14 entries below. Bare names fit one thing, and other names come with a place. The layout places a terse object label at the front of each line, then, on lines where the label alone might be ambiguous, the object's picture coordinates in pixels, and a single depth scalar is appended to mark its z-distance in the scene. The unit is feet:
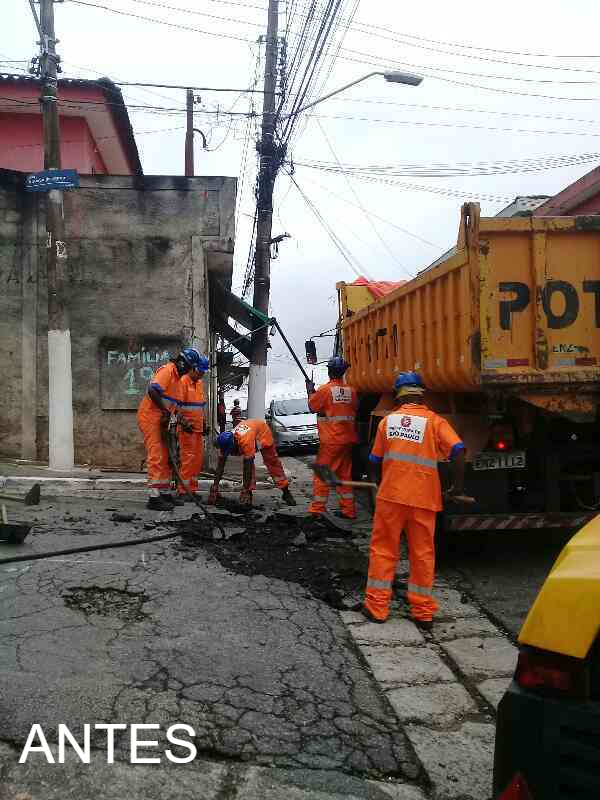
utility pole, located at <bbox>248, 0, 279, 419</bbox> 48.08
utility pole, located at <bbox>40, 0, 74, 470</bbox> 31.76
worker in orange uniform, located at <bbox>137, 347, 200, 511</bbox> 25.55
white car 57.00
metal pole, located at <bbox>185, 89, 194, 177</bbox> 65.10
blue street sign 30.45
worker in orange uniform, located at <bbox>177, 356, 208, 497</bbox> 27.25
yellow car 5.38
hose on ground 16.51
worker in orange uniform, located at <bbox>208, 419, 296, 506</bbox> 25.03
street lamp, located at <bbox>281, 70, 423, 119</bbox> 39.88
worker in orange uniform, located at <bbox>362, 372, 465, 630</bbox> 14.94
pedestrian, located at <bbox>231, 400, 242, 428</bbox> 75.29
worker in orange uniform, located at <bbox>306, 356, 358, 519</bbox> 26.17
